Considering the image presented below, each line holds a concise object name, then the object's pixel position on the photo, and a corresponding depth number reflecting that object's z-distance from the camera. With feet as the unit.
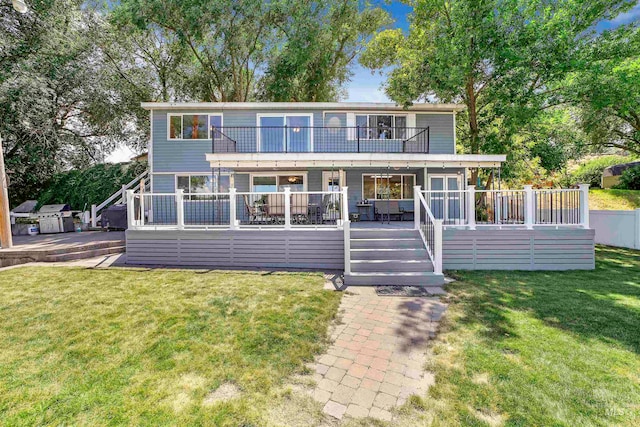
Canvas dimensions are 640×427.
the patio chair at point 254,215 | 30.22
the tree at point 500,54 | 34.68
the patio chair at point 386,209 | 34.63
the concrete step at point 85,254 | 23.79
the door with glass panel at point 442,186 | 38.37
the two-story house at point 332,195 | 22.47
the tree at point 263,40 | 46.60
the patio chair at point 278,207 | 30.45
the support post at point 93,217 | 41.77
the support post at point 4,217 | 24.75
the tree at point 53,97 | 42.50
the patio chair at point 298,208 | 30.07
